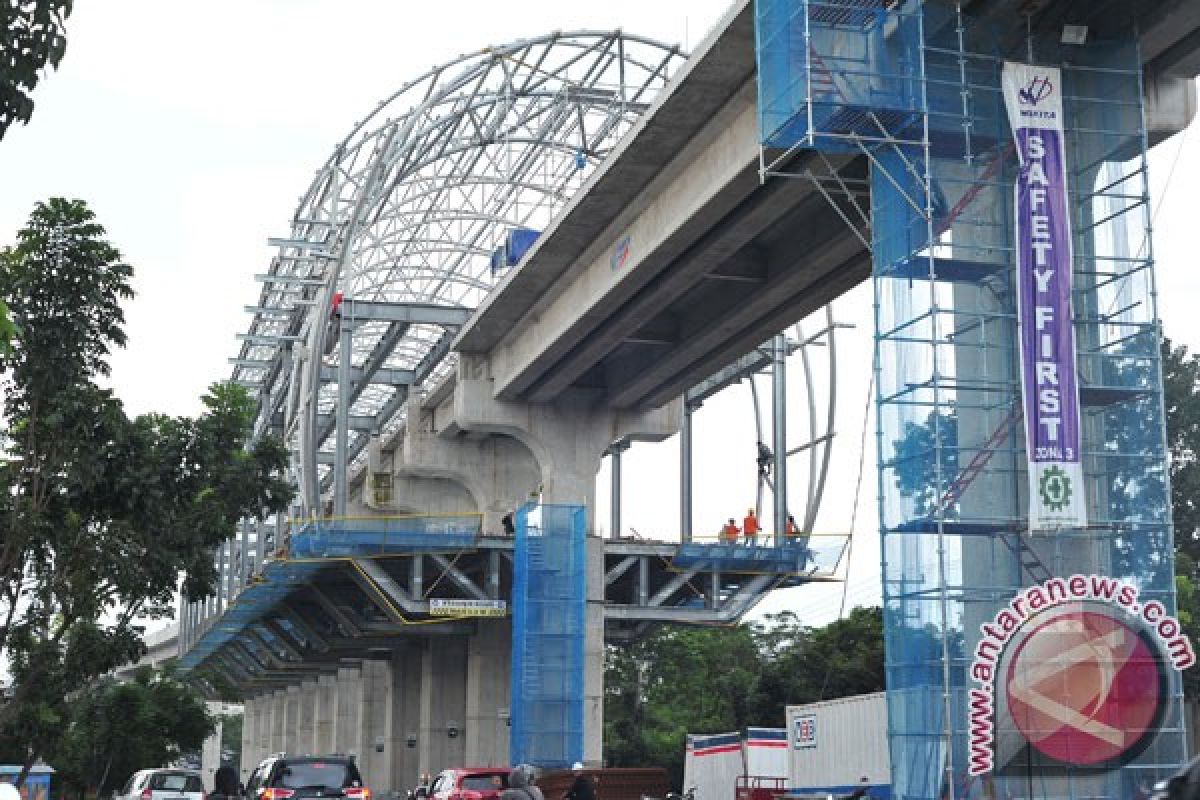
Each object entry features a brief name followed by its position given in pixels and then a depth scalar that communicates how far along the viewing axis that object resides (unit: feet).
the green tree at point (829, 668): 238.89
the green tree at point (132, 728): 172.45
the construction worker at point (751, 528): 176.35
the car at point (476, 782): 101.65
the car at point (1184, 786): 27.09
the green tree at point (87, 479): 74.28
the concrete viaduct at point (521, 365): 107.65
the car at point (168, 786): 120.26
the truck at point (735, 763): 150.92
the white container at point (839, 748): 121.90
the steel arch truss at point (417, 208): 159.63
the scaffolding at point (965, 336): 83.76
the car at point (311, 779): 88.43
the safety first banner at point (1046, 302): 81.51
